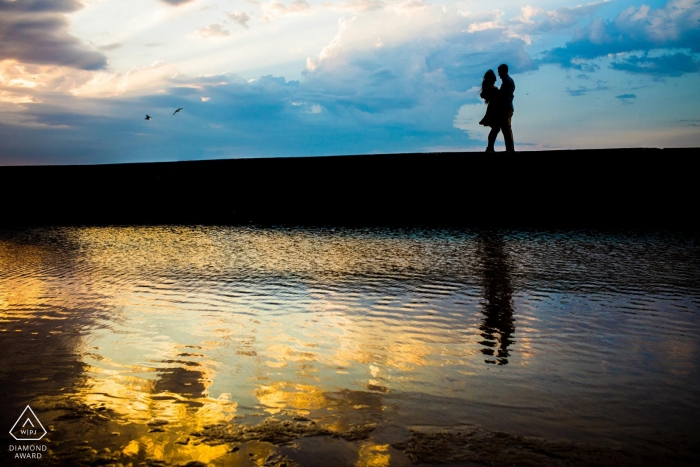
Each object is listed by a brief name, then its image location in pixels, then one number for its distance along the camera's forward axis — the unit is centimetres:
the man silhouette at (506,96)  940
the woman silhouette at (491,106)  962
